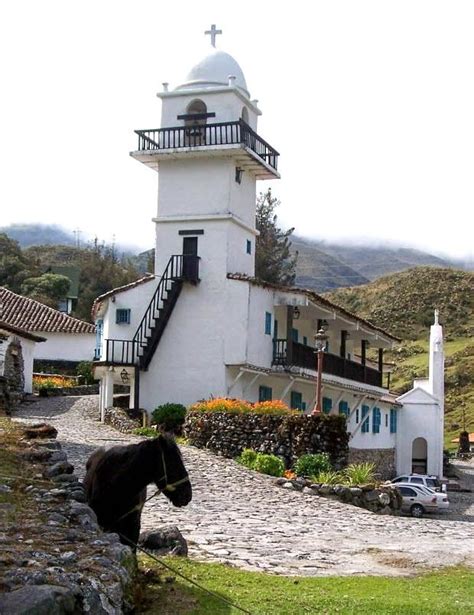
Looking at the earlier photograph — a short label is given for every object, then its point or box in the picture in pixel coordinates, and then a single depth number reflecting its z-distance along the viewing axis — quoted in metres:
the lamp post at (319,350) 26.06
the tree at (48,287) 68.00
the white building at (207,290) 32.38
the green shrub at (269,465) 23.67
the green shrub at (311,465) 23.70
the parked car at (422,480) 33.53
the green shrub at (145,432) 27.67
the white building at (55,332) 49.22
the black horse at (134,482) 9.30
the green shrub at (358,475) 22.83
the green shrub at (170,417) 29.61
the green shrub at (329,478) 22.55
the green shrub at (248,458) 24.54
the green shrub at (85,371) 46.12
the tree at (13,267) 71.19
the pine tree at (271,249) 59.06
